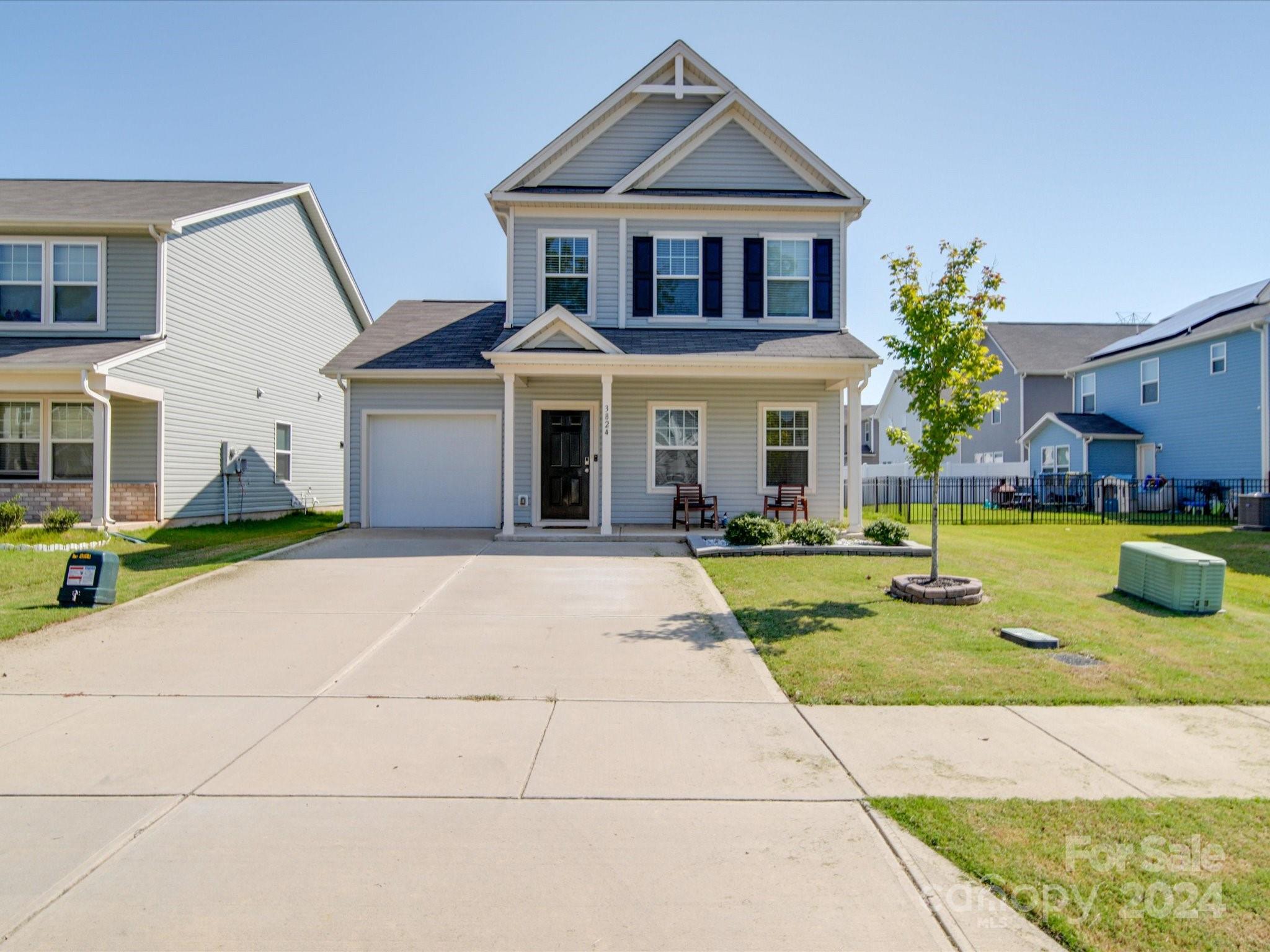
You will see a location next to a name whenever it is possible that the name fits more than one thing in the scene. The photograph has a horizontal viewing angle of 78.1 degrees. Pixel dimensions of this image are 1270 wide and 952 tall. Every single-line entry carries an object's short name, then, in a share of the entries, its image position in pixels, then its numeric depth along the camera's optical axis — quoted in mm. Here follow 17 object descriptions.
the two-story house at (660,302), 15273
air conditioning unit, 17781
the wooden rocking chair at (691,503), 14812
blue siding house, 22328
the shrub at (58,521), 13062
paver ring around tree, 8461
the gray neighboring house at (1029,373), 33625
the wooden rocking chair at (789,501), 14867
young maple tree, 8602
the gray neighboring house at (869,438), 51031
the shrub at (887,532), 12359
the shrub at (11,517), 13188
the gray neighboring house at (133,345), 14703
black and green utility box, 8203
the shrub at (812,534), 12211
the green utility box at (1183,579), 8297
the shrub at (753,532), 12055
